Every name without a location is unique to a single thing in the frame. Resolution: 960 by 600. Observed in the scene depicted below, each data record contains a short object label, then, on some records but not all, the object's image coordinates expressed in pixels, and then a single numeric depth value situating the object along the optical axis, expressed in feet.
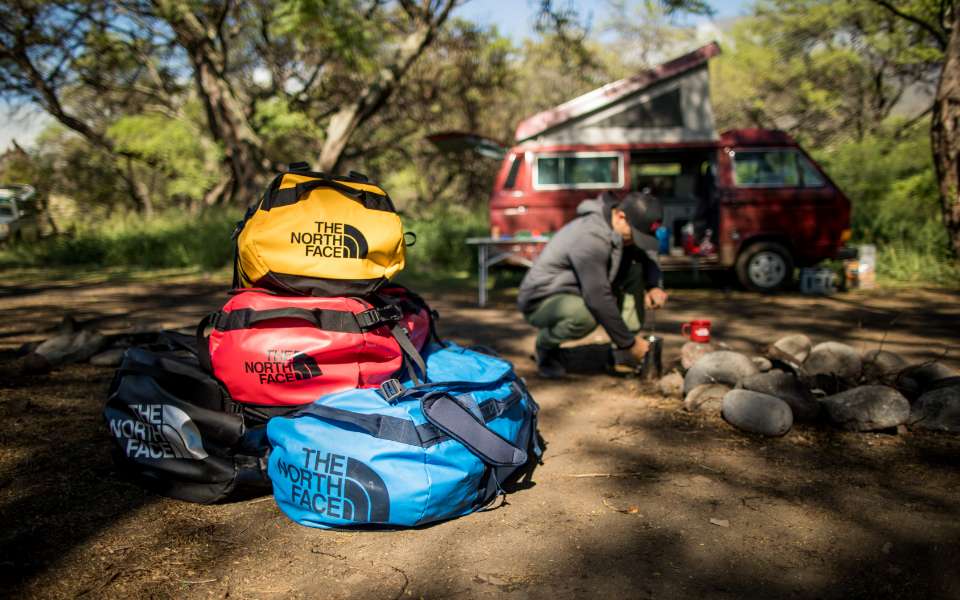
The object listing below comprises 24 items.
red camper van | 32.58
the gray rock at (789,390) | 12.68
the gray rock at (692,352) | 16.43
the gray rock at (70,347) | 16.43
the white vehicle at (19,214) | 59.17
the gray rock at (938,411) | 11.93
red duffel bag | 9.54
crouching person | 15.44
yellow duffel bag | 9.98
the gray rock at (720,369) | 14.23
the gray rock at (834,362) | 14.55
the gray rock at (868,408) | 12.12
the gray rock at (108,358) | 16.52
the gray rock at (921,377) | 13.44
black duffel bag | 9.45
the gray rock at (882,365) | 14.38
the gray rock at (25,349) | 17.17
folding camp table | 28.37
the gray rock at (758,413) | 12.21
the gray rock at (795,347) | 16.56
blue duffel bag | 8.52
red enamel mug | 16.96
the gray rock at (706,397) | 13.67
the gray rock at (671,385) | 15.02
